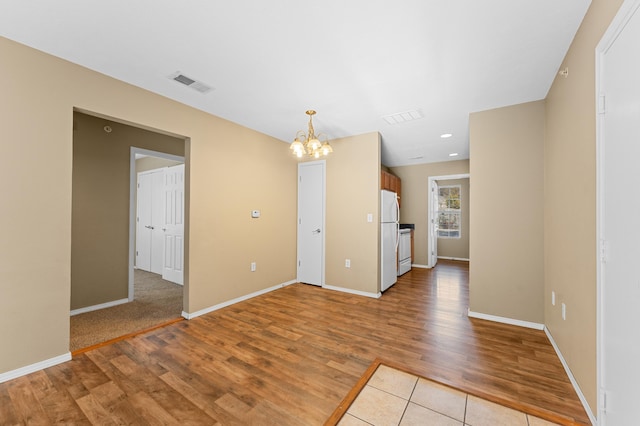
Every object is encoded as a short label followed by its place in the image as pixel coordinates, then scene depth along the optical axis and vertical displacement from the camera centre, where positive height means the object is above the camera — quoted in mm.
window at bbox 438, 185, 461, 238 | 7574 +123
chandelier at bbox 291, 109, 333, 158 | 2982 +810
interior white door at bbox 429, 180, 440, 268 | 6363 -266
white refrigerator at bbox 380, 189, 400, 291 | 4184 -414
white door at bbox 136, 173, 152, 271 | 5410 -186
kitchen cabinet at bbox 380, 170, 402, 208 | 4539 +642
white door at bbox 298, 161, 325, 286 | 4594 -143
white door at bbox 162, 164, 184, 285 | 4656 -193
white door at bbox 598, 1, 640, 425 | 1159 -63
